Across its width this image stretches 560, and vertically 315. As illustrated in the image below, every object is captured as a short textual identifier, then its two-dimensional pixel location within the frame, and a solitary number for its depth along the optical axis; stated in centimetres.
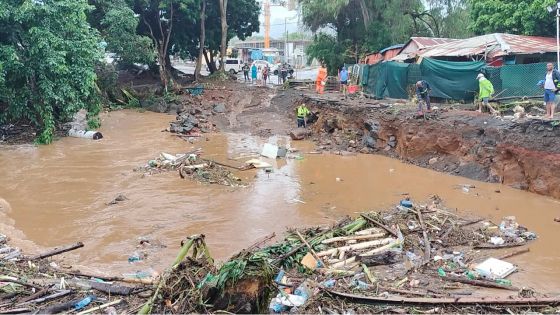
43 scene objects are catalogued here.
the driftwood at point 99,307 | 571
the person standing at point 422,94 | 1689
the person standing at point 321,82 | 2716
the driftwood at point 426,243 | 820
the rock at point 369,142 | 1902
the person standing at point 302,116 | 2333
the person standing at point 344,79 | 2441
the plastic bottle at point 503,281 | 729
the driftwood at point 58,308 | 575
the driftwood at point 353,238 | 866
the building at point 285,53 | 6362
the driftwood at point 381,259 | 804
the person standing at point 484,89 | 1611
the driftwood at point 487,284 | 712
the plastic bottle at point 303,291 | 624
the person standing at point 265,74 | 3634
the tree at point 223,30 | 3441
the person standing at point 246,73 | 3891
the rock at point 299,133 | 2192
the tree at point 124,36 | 2725
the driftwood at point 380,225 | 902
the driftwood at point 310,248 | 787
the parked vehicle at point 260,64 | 4494
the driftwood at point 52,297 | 603
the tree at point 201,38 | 3359
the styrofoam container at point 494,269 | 756
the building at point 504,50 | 1953
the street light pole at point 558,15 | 1577
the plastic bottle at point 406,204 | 1070
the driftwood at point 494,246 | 888
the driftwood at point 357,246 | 821
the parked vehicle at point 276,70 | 3944
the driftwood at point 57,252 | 809
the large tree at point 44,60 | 1841
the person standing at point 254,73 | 3794
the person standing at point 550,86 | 1327
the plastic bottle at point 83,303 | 589
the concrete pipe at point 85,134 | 2216
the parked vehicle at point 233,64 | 5018
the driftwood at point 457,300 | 603
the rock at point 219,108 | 2853
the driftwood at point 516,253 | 860
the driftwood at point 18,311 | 565
